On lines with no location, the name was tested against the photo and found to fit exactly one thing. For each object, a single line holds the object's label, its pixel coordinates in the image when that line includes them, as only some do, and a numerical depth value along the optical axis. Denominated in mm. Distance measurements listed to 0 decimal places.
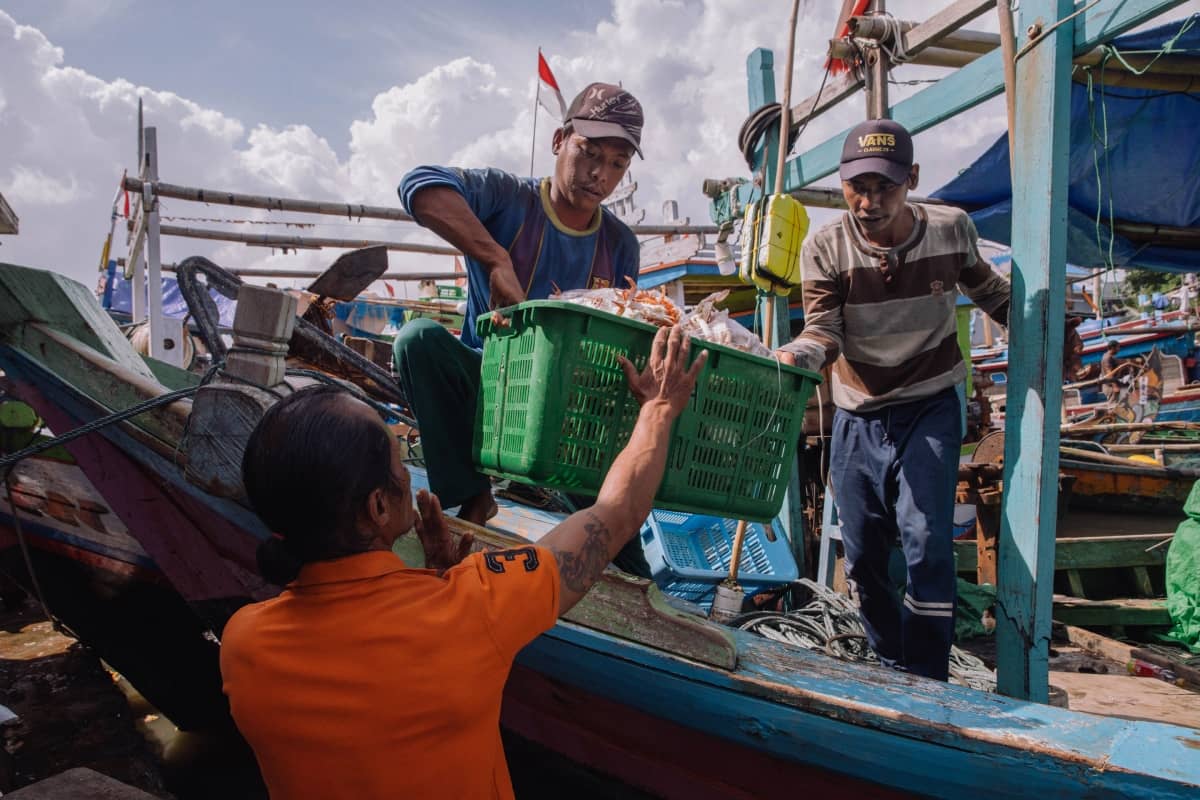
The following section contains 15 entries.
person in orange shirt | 1212
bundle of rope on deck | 3346
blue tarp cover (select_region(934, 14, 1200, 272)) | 4164
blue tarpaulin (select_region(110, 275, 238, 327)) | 13786
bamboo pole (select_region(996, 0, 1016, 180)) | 2867
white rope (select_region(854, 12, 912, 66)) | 3574
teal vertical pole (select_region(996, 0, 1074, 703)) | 2768
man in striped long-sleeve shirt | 2732
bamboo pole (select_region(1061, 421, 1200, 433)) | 8500
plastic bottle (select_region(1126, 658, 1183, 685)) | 4188
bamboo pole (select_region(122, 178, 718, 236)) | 8023
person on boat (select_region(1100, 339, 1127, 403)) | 15317
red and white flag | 7828
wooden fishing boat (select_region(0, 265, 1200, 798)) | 1631
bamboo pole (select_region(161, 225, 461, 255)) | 9422
